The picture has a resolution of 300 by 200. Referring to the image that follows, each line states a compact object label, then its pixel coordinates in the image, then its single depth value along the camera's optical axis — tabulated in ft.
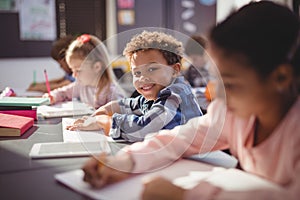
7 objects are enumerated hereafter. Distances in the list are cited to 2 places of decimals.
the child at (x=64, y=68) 7.55
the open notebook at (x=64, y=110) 4.90
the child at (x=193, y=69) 5.28
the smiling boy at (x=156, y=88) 3.36
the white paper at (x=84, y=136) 3.49
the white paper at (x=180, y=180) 2.13
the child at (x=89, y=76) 4.86
